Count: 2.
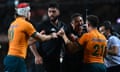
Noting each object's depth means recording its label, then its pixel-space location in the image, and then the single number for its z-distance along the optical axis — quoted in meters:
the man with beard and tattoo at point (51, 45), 11.66
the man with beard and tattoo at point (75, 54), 11.23
